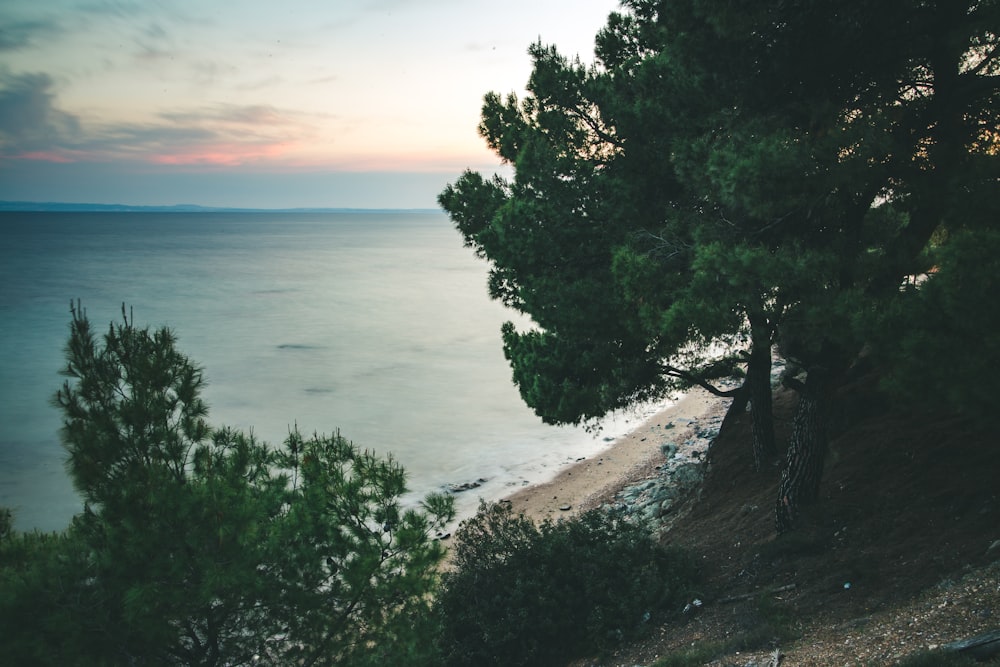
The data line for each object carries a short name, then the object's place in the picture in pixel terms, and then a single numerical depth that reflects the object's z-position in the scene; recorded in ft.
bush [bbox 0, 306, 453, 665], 17.10
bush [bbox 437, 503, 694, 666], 28.25
